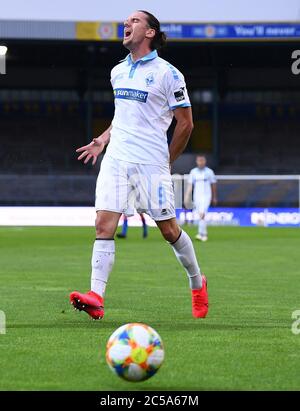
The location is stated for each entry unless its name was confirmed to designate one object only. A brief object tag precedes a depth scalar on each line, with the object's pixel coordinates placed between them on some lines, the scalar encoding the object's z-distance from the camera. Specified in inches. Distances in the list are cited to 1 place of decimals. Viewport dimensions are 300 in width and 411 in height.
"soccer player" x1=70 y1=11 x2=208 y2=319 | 581.3
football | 379.9
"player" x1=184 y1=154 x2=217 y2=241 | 1801.2
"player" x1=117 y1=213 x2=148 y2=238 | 1780.0
